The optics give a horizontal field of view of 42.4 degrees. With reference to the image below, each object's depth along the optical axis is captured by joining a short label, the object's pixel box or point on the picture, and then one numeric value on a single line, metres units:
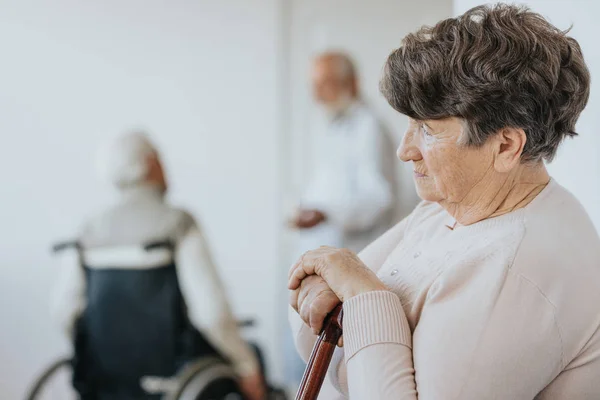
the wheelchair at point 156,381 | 2.51
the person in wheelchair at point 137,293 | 2.46
